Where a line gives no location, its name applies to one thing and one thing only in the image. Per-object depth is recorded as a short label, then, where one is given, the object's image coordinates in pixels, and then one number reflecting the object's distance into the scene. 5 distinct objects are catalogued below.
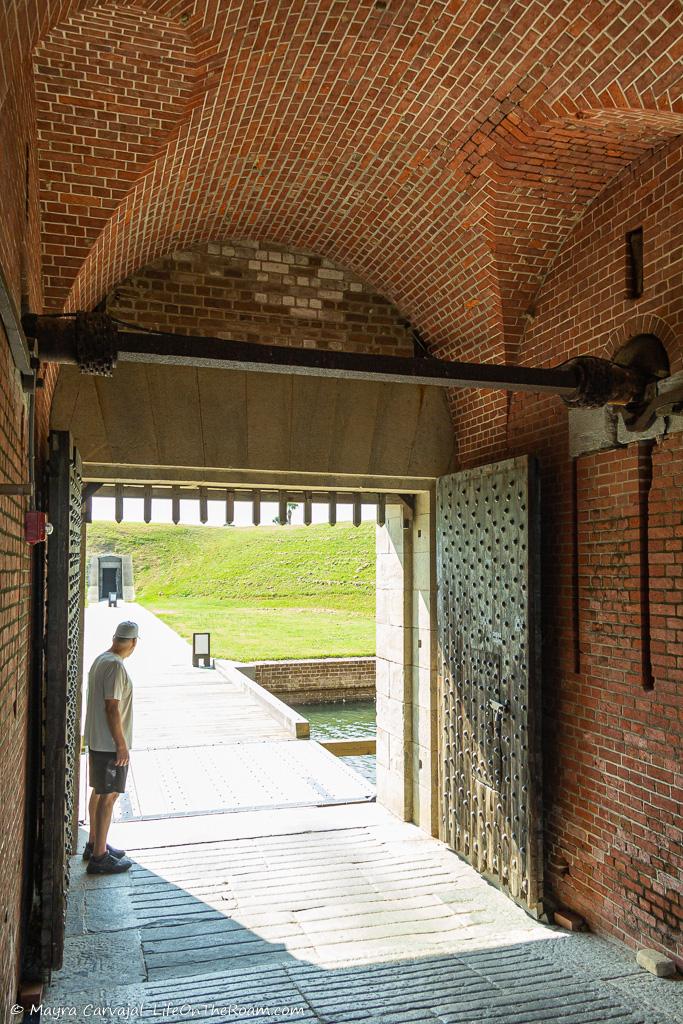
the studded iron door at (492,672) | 5.32
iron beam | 3.55
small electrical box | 3.35
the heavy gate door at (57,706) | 4.26
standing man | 5.75
